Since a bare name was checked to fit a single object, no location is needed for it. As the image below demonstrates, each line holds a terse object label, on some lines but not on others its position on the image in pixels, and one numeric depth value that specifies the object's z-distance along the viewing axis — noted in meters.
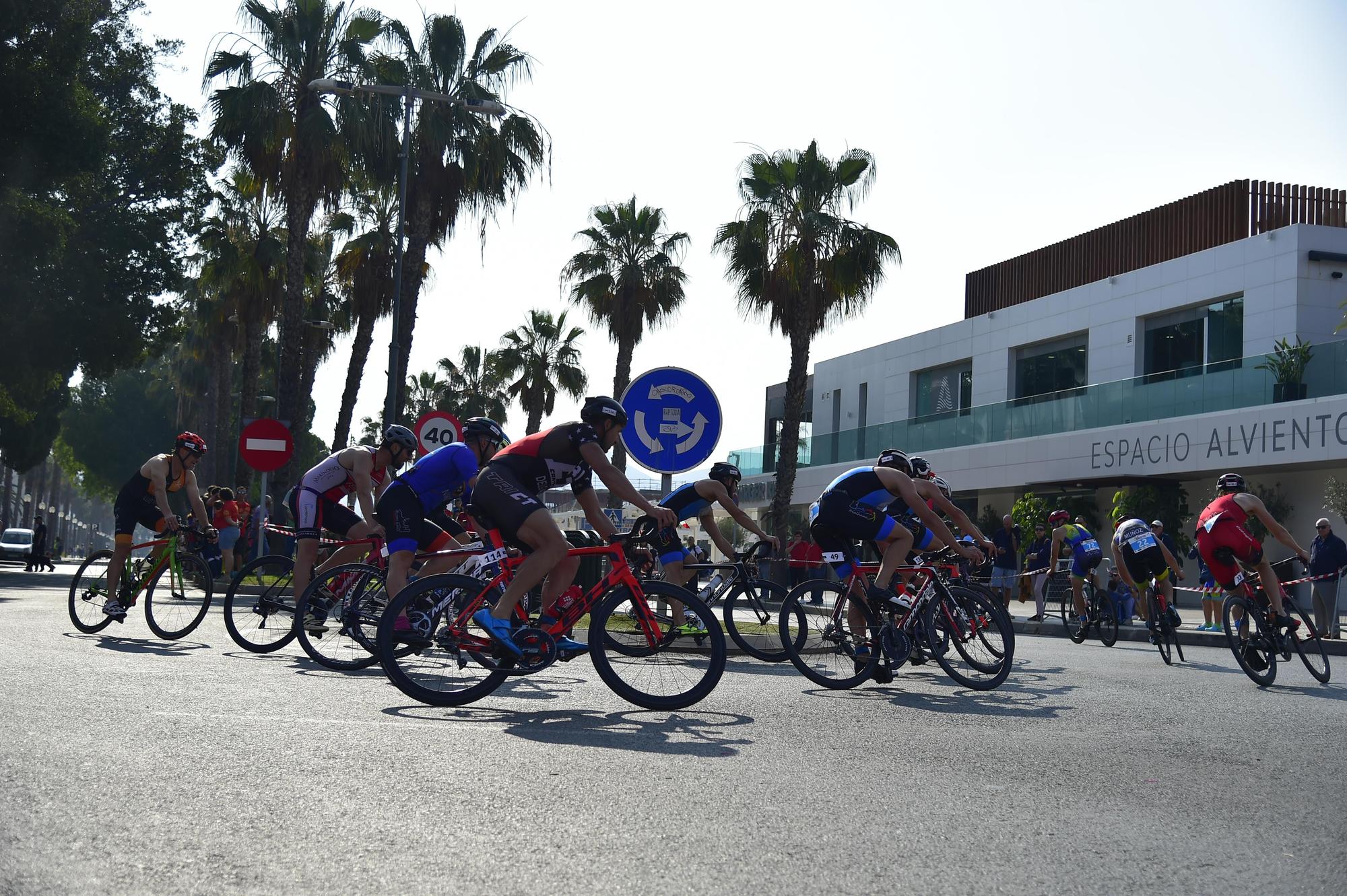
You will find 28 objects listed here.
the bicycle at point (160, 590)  11.23
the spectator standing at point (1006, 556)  22.44
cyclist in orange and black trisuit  11.34
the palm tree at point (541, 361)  51.38
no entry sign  20.02
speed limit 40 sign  17.19
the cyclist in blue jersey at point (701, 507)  10.79
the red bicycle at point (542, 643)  7.23
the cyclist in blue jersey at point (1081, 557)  15.94
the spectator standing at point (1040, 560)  19.69
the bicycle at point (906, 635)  9.15
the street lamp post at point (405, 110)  24.77
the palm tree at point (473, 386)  60.66
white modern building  28.91
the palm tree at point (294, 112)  28.89
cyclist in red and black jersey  7.17
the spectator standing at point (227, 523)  21.77
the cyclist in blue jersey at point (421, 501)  8.67
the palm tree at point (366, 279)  33.44
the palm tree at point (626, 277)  40.81
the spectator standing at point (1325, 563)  16.80
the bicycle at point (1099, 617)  15.93
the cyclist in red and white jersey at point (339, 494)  9.96
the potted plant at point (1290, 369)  27.45
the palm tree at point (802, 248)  32.69
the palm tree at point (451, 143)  29.12
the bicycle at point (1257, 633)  10.22
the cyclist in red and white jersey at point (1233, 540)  10.43
